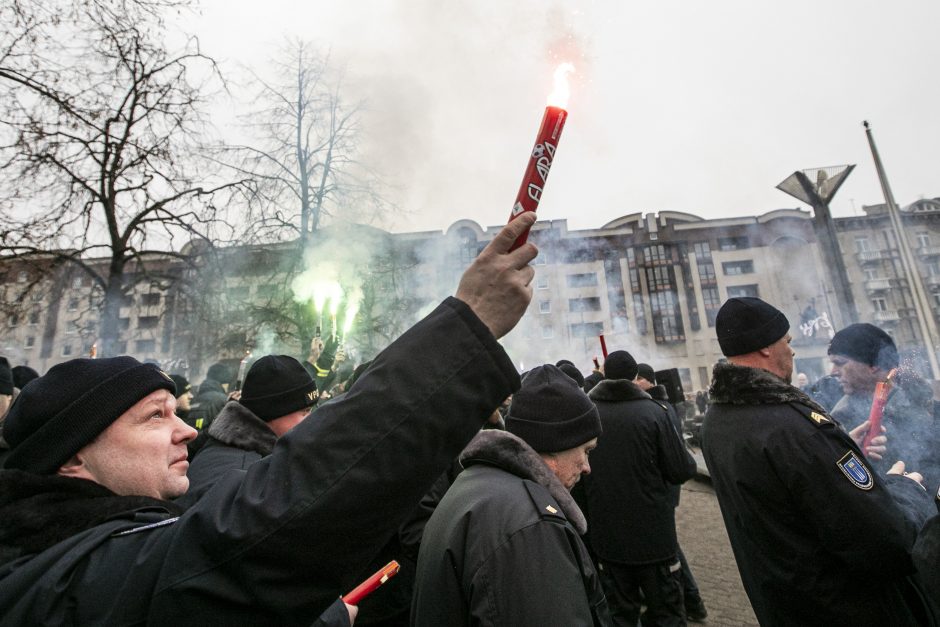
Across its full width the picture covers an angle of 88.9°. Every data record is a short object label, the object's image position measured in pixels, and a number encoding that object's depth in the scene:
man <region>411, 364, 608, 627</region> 1.60
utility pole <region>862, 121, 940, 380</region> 10.55
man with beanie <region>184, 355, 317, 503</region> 2.72
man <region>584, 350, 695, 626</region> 4.16
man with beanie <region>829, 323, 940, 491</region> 3.50
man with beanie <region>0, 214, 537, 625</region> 0.85
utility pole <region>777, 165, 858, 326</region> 8.27
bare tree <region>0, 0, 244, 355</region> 6.09
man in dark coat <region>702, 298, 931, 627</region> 2.15
